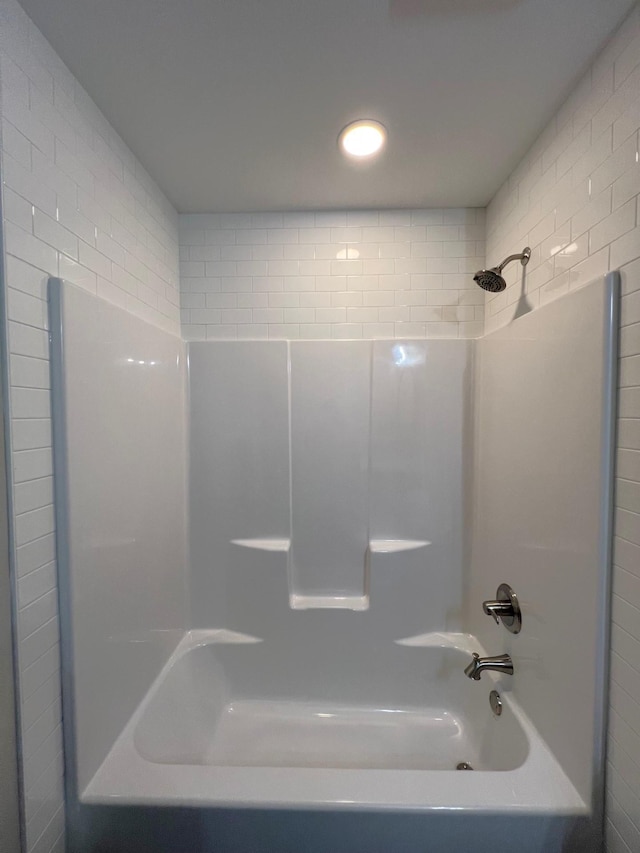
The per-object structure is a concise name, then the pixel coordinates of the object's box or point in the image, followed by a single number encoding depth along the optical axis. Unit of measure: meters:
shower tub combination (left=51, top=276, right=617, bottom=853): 1.01
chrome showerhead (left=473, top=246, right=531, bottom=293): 1.40
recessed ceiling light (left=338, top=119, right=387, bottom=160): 1.27
